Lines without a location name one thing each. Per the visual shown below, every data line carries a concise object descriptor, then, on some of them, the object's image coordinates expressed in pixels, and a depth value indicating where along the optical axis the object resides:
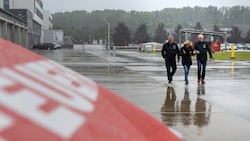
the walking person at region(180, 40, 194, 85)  13.37
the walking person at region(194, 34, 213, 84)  13.03
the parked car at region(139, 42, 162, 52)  63.97
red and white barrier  1.58
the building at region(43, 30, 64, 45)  114.25
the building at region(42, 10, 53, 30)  138.75
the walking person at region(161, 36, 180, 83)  13.11
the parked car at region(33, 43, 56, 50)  77.31
